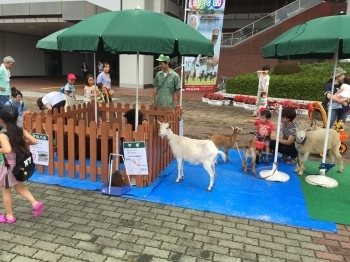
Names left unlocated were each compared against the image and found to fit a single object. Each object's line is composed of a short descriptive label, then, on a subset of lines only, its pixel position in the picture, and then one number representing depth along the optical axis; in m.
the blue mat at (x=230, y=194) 4.17
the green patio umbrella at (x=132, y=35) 4.02
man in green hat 6.49
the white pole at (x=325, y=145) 5.17
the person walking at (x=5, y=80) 6.80
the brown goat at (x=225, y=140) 5.93
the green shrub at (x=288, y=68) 16.90
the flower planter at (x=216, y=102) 15.35
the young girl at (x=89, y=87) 7.65
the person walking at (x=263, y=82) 11.52
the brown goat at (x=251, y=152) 5.49
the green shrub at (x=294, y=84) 14.45
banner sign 13.42
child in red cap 6.95
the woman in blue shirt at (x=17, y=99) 6.61
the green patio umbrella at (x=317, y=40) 4.11
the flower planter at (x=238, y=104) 14.64
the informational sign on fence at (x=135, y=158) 4.67
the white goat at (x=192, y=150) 4.78
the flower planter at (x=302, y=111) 13.02
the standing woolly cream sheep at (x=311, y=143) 5.39
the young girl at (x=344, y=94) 6.37
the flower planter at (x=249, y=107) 13.94
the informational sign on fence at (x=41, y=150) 5.04
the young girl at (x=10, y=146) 3.43
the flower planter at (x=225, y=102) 15.45
